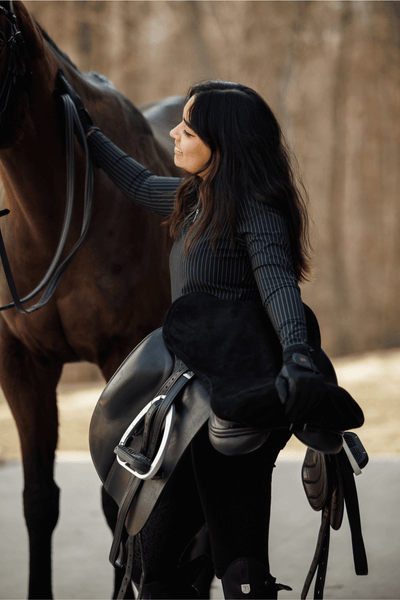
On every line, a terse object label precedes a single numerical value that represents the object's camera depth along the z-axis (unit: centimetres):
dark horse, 751
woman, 695
